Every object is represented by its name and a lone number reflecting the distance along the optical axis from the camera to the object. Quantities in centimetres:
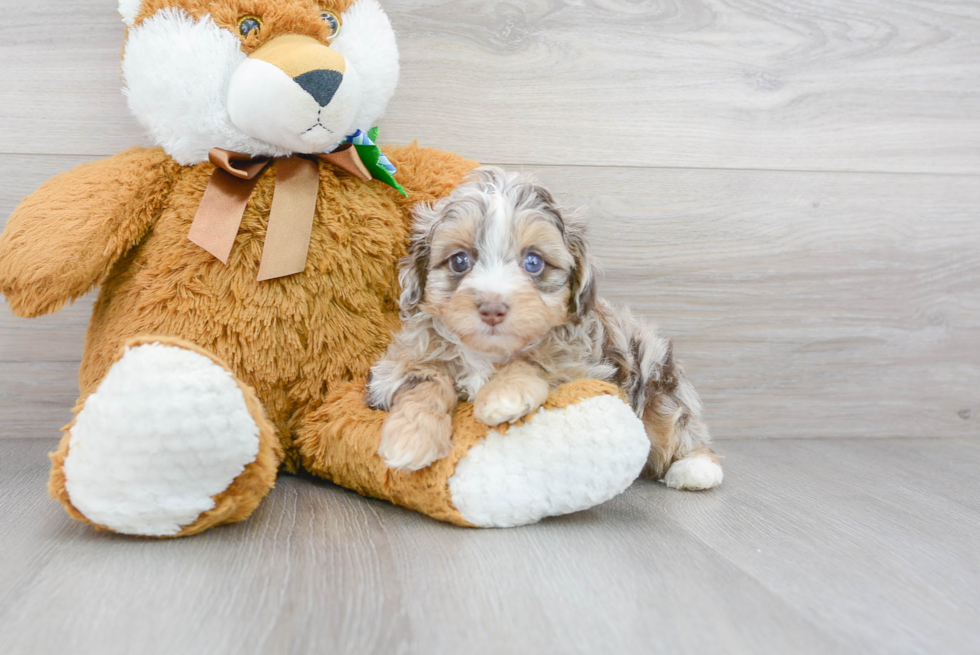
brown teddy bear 67
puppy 71
